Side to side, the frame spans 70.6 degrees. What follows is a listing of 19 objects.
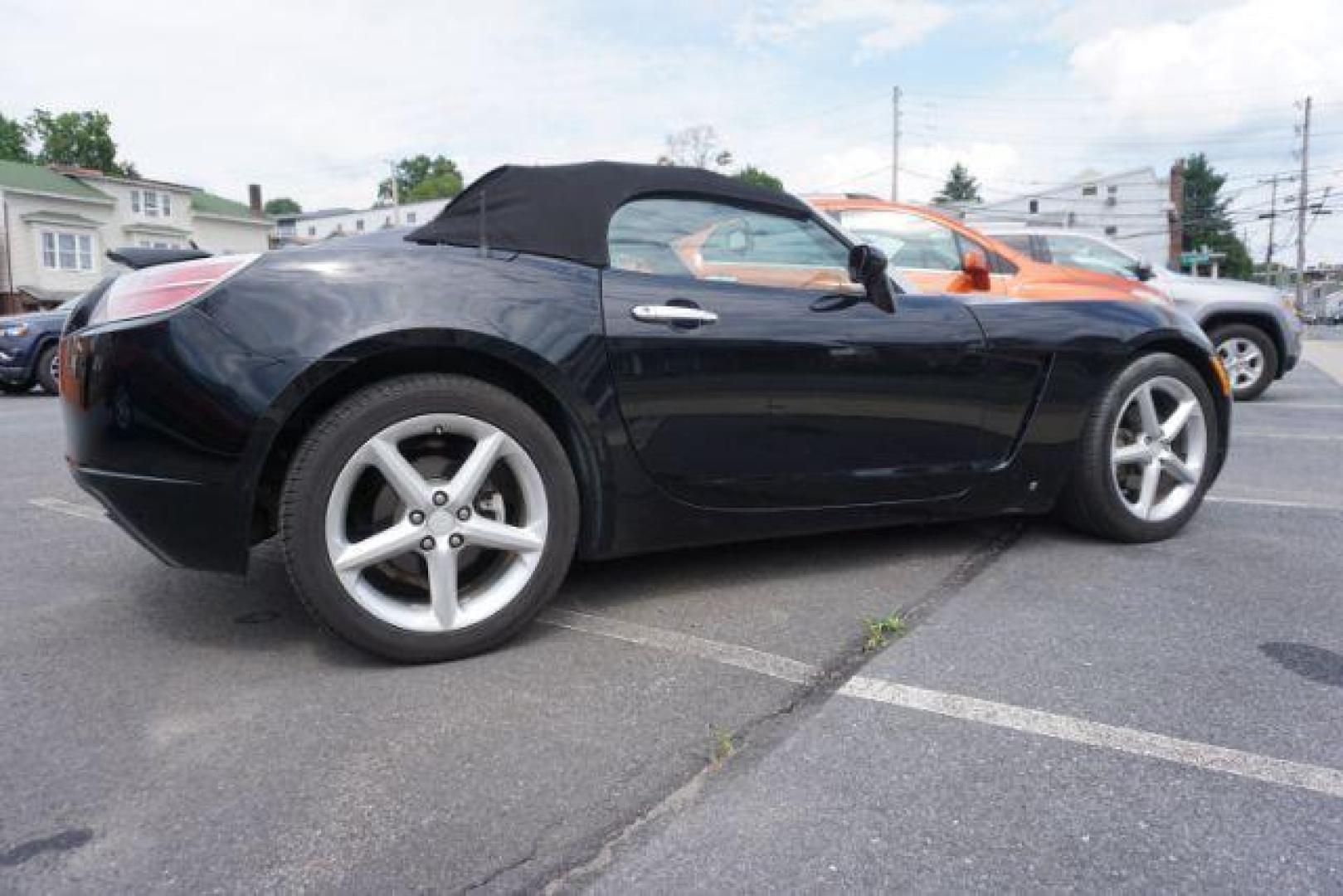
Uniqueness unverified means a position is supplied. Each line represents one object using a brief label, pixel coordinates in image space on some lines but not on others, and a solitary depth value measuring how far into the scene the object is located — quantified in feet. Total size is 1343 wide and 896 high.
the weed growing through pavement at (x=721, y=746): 6.53
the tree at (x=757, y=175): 224.12
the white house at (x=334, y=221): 248.79
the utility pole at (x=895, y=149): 170.91
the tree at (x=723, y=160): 177.69
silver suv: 30.17
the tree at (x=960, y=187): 339.16
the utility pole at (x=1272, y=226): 199.41
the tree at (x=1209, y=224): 274.46
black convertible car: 7.72
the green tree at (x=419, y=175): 299.38
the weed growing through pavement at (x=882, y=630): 8.54
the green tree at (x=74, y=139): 196.85
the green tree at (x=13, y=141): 199.11
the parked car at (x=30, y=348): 39.68
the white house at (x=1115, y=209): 215.31
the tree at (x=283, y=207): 365.28
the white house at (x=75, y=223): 115.65
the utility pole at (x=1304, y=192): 176.35
